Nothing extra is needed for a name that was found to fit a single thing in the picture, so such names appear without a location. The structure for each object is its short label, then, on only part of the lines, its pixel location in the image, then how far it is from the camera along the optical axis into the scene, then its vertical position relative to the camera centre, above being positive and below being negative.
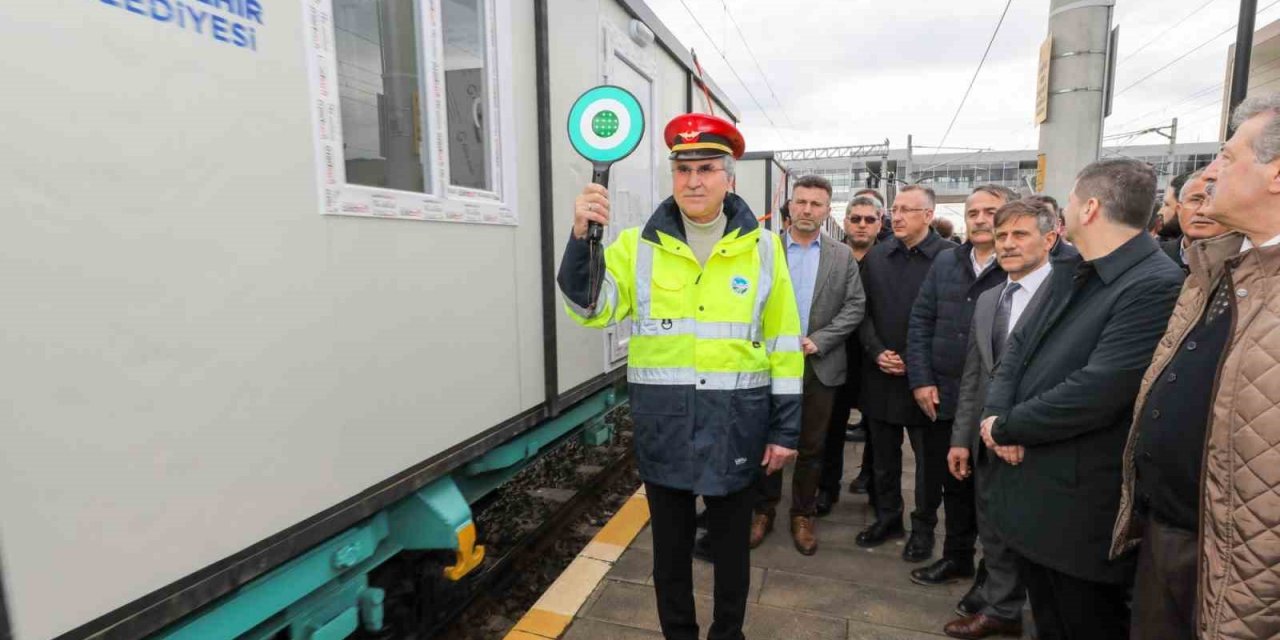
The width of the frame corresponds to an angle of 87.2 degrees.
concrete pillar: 5.88 +1.32
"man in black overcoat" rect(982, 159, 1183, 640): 1.88 -0.47
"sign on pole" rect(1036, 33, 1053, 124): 6.09 +1.40
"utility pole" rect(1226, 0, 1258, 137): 5.64 +1.58
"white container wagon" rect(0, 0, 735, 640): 1.26 -0.14
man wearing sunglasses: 3.98 -0.88
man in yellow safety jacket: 2.20 -0.34
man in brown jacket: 1.32 -0.42
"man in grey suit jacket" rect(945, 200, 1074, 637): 2.67 -0.53
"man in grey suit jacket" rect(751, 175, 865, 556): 3.49 -0.42
